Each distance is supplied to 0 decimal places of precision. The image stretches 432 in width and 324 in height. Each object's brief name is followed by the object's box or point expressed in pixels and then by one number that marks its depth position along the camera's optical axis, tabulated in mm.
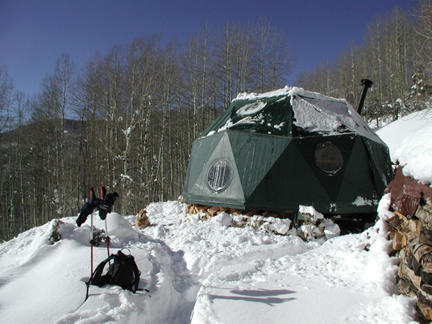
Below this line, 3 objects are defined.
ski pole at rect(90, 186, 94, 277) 3380
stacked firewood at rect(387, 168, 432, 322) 2220
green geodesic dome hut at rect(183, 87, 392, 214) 6379
